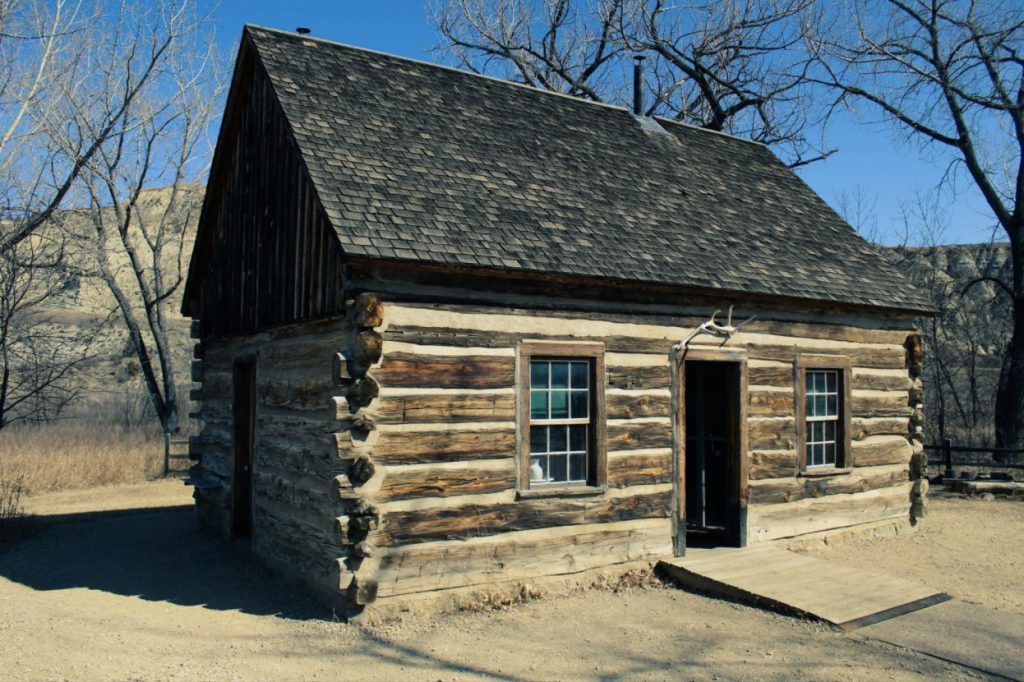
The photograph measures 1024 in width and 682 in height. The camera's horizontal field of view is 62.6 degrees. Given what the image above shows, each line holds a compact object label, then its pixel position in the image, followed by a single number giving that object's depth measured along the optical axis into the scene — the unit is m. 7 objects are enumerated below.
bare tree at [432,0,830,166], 24.31
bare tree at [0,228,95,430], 17.34
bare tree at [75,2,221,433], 22.95
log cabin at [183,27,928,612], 7.86
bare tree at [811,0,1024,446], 18.94
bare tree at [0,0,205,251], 14.37
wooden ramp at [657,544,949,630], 7.88
